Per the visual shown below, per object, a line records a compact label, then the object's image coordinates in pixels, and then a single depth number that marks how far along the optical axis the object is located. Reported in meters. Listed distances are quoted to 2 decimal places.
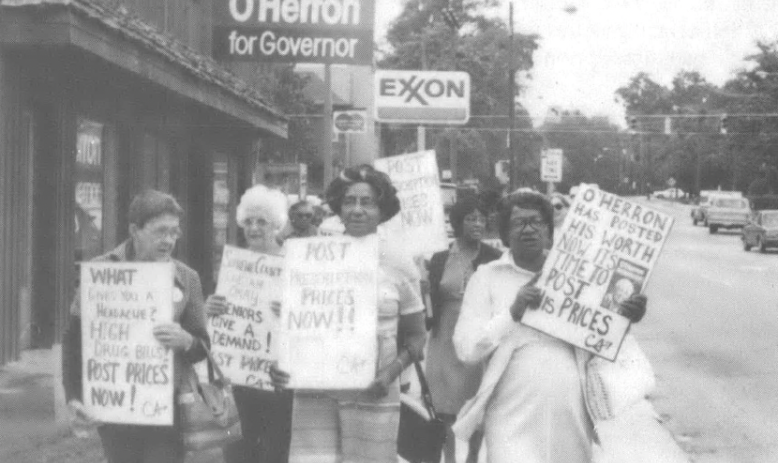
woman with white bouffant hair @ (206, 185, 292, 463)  6.66
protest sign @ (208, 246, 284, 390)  6.76
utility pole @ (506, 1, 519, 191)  44.26
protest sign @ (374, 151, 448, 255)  9.77
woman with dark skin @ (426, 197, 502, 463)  7.63
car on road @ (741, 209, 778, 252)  43.94
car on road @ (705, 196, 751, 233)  62.12
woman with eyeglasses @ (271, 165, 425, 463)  5.33
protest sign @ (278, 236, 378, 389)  5.33
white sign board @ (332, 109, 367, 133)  19.39
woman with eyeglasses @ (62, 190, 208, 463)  5.20
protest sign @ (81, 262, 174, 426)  5.18
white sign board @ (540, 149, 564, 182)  39.19
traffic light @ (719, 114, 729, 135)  71.30
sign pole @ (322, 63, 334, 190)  16.39
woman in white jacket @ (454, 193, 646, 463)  5.14
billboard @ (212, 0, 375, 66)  15.37
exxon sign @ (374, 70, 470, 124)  13.73
